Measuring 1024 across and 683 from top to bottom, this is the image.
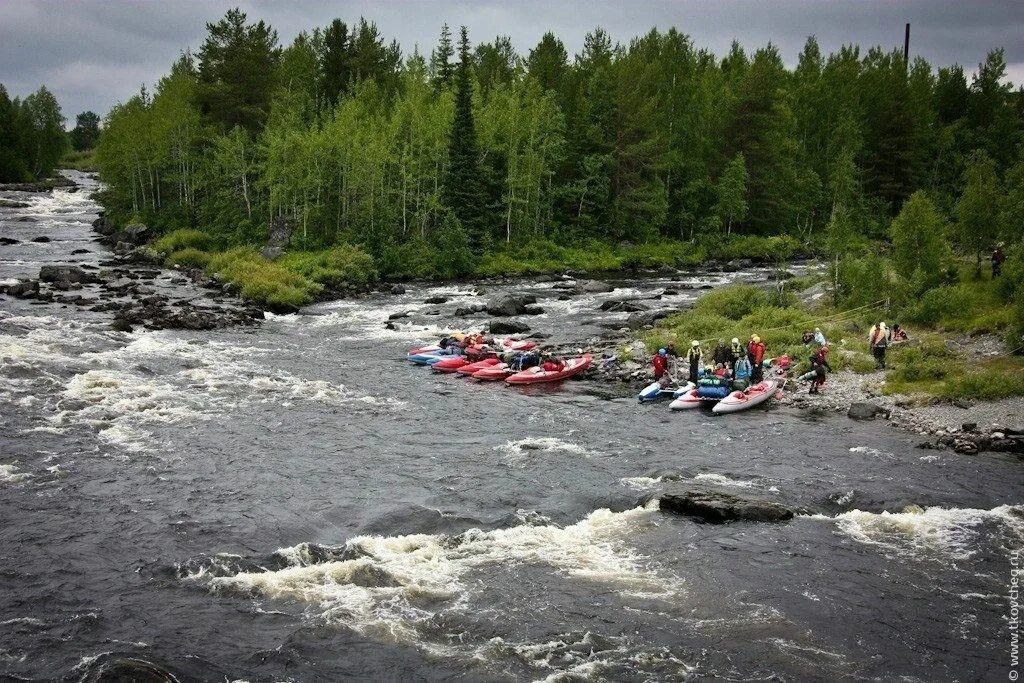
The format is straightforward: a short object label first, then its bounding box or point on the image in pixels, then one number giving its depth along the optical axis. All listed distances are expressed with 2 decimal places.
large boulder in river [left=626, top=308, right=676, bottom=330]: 38.94
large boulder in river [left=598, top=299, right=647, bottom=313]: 44.03
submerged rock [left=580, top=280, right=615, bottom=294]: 52.44
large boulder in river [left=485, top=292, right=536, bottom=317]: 43.72
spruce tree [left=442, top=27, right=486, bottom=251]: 61.31
